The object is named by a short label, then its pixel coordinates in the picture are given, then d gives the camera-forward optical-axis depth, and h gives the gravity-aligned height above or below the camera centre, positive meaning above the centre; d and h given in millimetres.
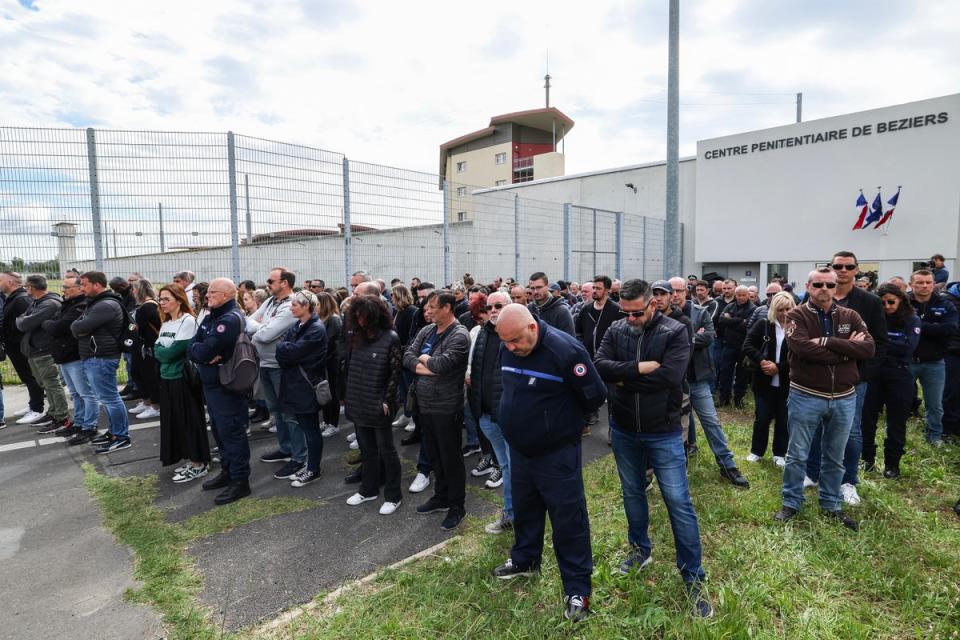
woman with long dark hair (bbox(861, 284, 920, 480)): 4863 -1026
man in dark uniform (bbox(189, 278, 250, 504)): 4691 -993
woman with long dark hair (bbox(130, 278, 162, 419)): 5914 -925
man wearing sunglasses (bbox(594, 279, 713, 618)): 3164 -812
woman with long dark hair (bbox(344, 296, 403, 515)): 4395 -831
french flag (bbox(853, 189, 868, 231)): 16156 +2345
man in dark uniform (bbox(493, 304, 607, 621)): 2975 -817
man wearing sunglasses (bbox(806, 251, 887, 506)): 4289 -379
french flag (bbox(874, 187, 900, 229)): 15570 +2198
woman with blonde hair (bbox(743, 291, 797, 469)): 5164 -992
